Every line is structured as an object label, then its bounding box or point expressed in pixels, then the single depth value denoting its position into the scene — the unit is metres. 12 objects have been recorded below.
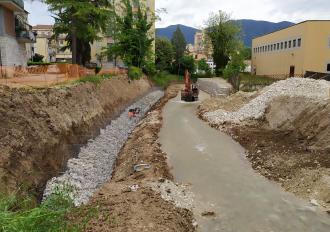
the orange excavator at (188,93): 36.78
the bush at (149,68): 52.47
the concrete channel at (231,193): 10.30
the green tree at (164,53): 67.75
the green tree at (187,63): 68.25
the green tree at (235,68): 41.13
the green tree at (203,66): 71.88
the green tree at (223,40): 71.69
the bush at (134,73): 43.81
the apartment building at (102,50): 57.72
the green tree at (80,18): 31.69
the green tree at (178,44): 72.94
